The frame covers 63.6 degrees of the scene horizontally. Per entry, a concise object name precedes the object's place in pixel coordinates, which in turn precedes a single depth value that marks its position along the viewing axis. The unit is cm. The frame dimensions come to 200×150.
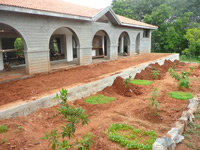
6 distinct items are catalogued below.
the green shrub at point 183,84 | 700
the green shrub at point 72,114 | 249
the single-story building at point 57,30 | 798
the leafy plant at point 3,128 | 327
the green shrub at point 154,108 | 473
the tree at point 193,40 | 2163
